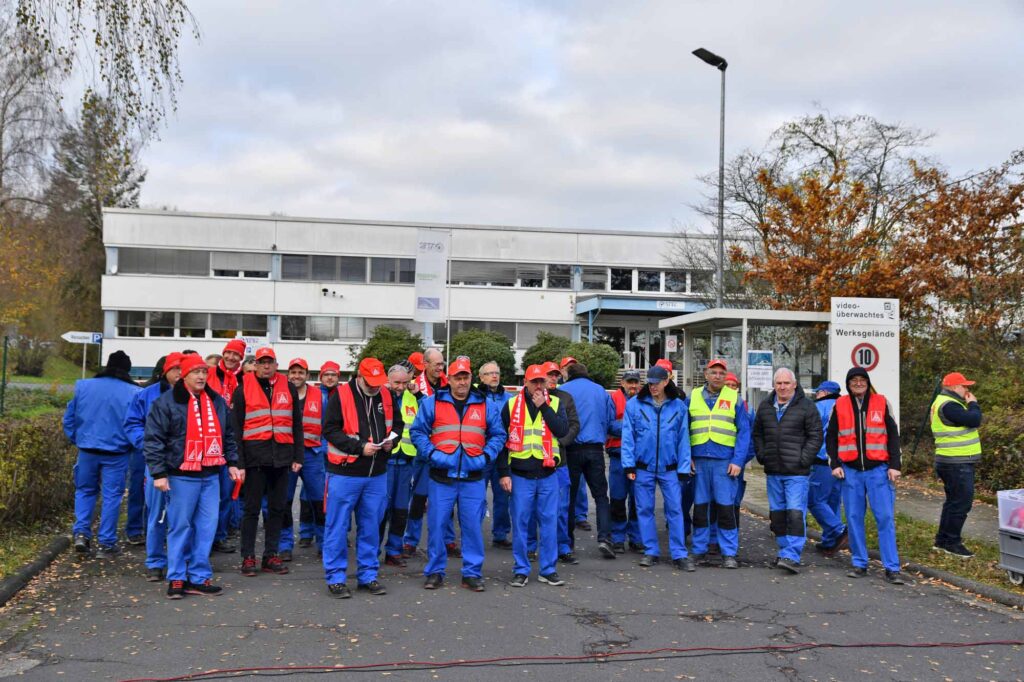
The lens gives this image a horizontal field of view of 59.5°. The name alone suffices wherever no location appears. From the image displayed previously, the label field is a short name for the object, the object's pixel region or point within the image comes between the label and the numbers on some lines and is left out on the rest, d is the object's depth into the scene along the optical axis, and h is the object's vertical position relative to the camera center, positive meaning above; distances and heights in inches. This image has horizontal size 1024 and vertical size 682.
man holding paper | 289.9 -37.6
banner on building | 842.8 +79.5
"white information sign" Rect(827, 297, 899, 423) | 582.6 +19.4
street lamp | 824.9 +201.4
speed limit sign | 582.9 +9.2
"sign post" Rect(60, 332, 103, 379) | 829.8 +12.4
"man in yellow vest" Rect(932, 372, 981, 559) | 345.7 -30.3
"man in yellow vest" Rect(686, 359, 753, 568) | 345.1 -34.0
